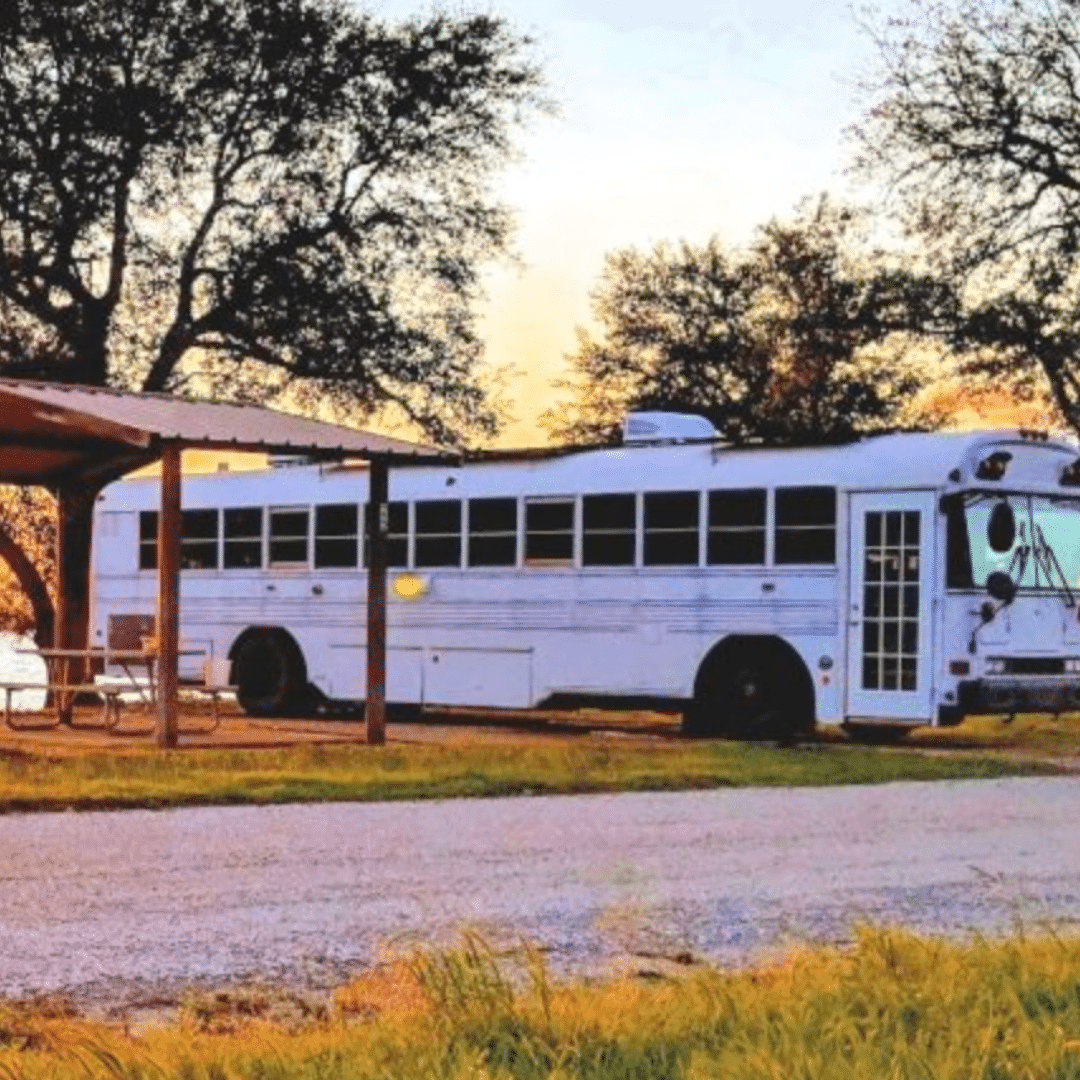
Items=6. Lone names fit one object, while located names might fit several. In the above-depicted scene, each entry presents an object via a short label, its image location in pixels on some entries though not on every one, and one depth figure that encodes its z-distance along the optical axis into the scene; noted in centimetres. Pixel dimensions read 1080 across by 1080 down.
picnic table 2330
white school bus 2467
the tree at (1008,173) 3894
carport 2119
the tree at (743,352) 5522
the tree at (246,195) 3478
